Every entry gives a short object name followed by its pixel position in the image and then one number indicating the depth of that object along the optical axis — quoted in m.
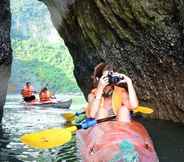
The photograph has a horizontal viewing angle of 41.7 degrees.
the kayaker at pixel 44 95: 15.36
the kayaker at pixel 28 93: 15.55
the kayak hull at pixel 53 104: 14.97
